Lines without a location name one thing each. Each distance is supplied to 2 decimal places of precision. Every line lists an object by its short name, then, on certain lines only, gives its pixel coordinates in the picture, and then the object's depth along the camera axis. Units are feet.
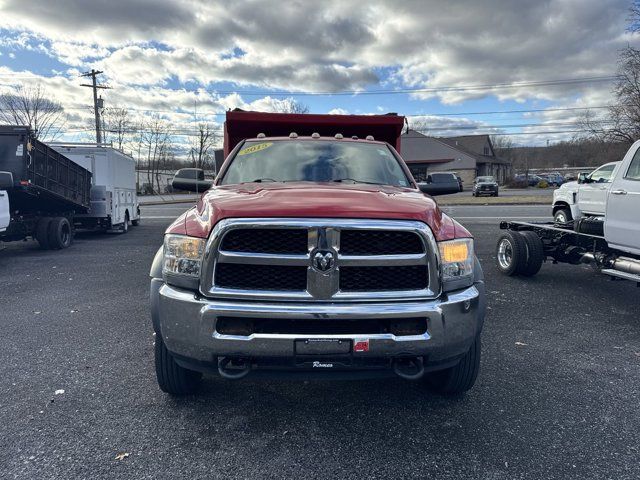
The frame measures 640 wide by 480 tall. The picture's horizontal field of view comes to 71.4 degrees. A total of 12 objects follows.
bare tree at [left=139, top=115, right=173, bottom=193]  219.41
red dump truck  8.14
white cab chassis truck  17.24
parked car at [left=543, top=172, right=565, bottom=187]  205.74
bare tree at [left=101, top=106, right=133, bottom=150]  193.20
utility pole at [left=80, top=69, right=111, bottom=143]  136.46
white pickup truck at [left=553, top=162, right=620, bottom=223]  31.65
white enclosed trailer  42.73
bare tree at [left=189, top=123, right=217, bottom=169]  226.58
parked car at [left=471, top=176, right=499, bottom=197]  122.72
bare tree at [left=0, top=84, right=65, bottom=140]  143.33
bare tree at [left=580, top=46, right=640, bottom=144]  98.53
